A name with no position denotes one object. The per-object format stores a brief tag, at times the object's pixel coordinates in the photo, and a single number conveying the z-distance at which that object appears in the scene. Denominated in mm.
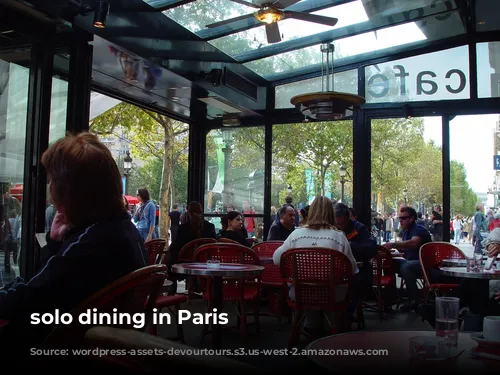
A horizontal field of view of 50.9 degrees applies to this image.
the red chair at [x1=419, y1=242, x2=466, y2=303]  6102
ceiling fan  4852
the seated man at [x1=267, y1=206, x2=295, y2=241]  6422
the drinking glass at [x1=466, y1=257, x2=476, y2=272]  4348
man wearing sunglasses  6535
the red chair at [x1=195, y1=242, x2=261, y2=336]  4824
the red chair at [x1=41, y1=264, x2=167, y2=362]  1397
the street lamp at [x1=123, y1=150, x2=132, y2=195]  17984
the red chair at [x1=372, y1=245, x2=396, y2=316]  6315
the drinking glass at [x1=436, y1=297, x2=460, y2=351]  1519
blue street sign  8031
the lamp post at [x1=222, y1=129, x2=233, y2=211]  9438
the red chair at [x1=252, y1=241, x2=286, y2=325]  5594
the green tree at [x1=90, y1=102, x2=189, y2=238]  14023
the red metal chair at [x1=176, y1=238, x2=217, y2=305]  5639
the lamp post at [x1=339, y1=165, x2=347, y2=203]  8753
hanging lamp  5102
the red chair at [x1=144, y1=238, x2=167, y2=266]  5676
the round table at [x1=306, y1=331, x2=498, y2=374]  1263
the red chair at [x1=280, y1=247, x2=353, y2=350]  4211
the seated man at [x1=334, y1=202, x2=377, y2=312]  5125
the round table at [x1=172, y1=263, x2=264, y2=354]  3910
